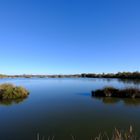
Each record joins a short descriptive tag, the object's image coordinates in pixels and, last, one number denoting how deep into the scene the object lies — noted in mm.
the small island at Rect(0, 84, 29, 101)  12278
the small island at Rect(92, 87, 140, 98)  12791
